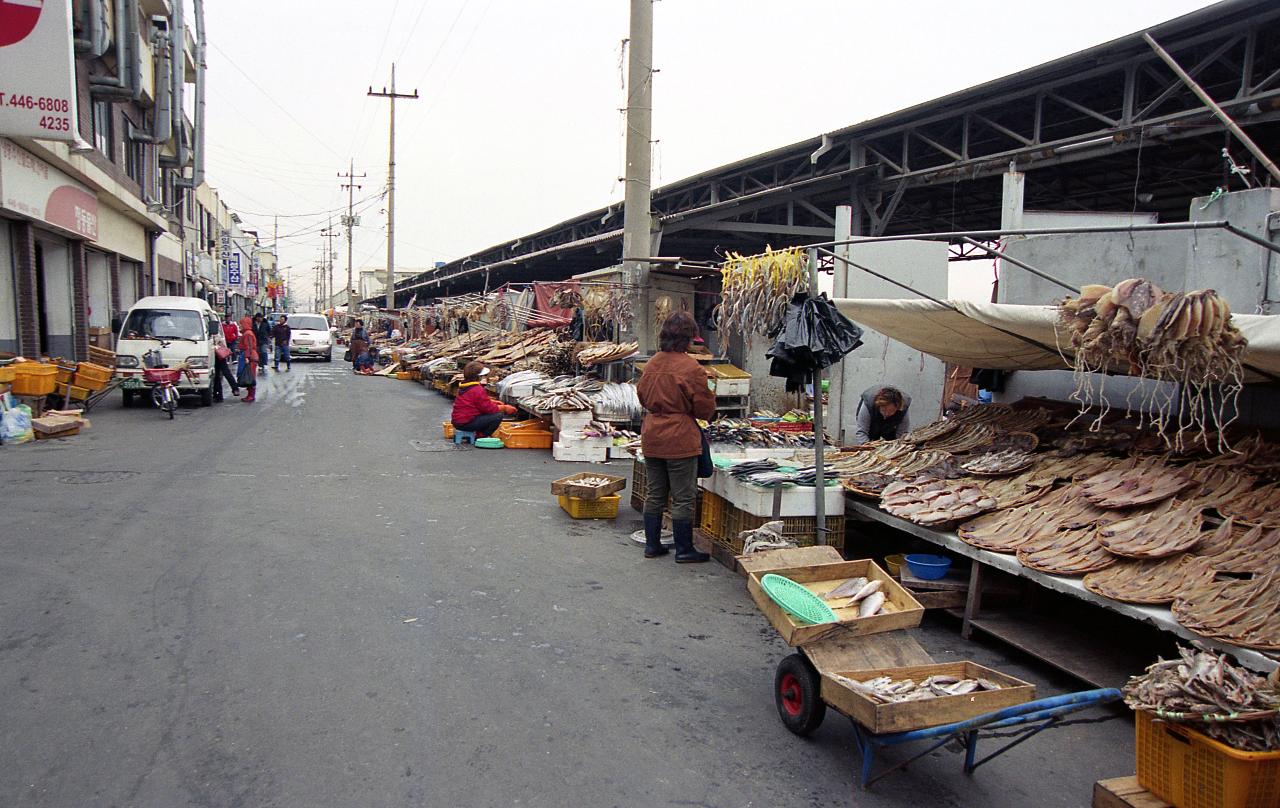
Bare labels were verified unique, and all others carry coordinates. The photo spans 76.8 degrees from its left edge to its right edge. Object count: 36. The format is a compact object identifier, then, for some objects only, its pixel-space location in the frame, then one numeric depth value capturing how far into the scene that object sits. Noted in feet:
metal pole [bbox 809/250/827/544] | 20.90
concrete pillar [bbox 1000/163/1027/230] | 34.58
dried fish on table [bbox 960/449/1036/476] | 21.22
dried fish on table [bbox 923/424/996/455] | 24.00
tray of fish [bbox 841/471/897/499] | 21.74
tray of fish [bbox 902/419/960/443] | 25.75
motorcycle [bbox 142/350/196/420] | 49.96
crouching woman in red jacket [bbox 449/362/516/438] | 43.52
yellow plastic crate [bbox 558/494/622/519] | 27.78
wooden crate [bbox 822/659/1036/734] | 11.06
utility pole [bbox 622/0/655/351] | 50.29
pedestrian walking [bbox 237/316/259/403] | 60.13
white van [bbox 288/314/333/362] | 115.14
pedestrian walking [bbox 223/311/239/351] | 67.67
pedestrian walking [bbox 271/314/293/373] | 99.40
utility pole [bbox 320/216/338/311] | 319.43
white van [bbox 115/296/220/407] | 52.80
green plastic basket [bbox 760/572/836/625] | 13.28
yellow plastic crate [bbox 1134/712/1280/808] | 9.28
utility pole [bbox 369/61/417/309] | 148.95
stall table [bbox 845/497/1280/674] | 12.35
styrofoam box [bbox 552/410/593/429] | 41.29
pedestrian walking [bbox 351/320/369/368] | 98.34
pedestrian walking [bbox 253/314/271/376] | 92.58
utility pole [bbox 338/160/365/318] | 237.66
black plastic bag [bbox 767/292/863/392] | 20.77
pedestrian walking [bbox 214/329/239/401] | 58.70
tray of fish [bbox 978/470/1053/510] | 19.36
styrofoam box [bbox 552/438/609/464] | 40.60
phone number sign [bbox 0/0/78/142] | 39.58
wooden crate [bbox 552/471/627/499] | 27.32
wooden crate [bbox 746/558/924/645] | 13.08
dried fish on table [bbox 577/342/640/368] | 47.65
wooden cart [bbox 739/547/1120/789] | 11.13
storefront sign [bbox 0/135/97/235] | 47.16
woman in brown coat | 22.06
